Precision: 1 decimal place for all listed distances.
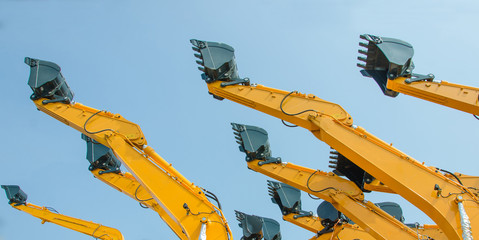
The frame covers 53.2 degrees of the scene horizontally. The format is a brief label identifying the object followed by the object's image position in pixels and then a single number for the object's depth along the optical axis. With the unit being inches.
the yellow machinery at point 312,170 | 344.8
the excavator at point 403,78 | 374.6
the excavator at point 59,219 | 635.5
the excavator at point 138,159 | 368.2
